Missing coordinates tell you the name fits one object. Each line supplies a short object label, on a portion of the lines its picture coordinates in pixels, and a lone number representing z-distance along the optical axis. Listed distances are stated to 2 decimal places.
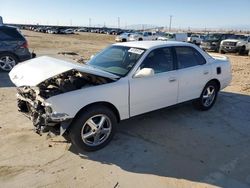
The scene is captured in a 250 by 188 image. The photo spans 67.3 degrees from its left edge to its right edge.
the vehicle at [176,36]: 20.77
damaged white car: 2.77
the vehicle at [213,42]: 16.03
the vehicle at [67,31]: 43.52
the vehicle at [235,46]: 14.47
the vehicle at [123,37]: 24.41
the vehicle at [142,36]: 23.27
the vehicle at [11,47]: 6.93
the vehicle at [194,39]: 22.09
